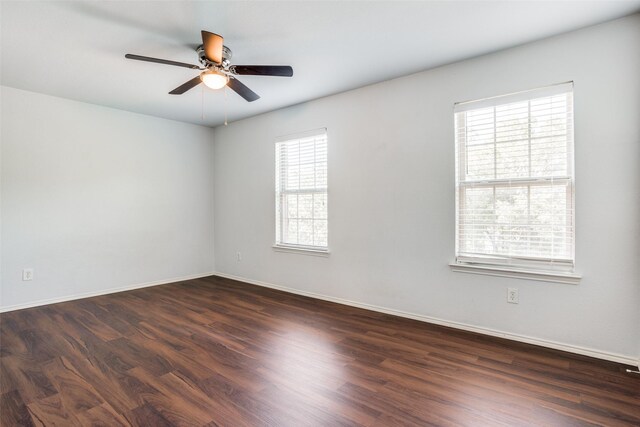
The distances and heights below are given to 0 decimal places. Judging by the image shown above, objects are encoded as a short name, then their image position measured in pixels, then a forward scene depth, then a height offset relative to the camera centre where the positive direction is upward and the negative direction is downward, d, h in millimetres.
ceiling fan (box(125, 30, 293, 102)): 2297 +1094
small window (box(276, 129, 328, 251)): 4148 +262
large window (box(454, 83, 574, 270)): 2578 +260
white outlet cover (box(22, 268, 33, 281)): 3746 -718
